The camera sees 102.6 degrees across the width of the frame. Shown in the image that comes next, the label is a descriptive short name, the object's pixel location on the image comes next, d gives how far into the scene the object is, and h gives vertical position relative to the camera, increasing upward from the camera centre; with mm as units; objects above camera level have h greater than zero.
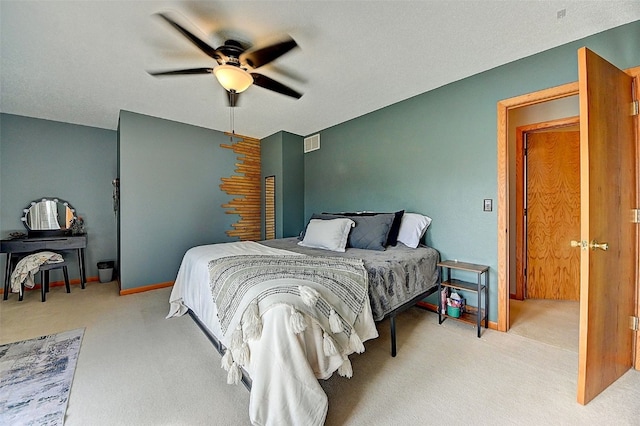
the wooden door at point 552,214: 3217 -79
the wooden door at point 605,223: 1467 -95
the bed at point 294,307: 1218 -616
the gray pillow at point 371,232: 2766 -245
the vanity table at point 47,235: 3359 -336
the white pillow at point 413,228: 2918 -220
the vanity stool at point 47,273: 3233 -809
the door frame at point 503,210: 2459 -15
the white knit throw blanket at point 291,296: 1338 -504
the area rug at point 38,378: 1453 -1133
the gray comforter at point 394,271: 1994 -550
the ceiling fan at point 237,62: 1913 +1195
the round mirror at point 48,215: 3770 -28
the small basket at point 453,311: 2584 -1040
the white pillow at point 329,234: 2822 -277
